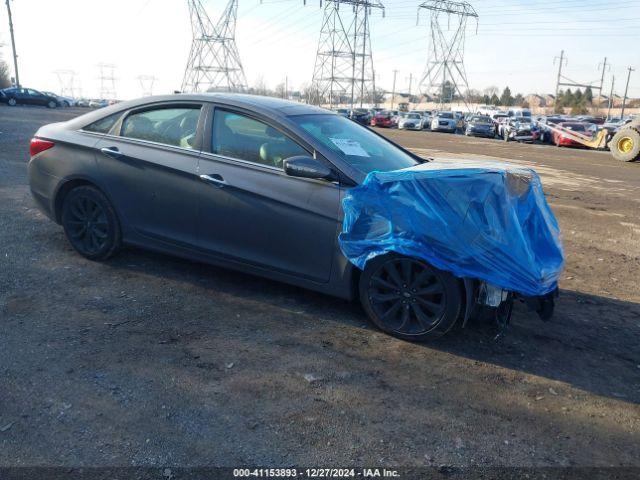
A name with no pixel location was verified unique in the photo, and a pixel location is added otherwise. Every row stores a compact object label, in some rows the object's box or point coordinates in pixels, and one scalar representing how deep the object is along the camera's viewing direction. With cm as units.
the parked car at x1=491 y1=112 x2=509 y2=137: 3941
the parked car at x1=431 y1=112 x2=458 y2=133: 4422
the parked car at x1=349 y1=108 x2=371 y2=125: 5017
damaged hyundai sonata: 370
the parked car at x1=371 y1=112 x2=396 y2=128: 5084
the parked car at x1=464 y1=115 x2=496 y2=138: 3866
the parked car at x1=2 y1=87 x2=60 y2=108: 4859
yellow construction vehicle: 2038
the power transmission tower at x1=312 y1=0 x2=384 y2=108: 6278
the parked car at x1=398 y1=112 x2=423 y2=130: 4734
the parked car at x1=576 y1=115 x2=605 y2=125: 5084
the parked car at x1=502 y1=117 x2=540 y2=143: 3282
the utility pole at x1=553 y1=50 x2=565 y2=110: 7857
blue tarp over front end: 365
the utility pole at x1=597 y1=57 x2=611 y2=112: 8606
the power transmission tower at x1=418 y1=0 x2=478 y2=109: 7169
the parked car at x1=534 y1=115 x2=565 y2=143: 3228
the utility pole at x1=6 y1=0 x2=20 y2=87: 6158
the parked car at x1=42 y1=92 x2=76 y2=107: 5438
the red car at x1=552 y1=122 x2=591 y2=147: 2958
